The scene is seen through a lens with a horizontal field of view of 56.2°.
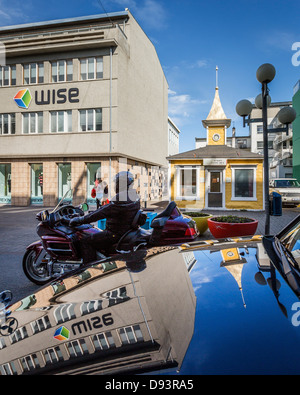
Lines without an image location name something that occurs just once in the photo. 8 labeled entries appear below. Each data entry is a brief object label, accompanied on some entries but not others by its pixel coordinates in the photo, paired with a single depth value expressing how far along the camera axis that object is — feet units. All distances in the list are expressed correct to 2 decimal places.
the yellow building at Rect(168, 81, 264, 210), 47.60
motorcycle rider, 12.01
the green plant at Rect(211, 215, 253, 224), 23.94
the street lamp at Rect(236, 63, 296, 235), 20.36
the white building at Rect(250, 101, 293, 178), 147.95
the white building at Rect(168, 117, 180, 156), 127.79
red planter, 23.01
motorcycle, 12.50
